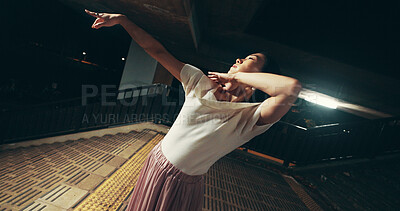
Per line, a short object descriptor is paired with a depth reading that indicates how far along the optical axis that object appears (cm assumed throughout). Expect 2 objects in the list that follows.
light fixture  743
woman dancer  87
